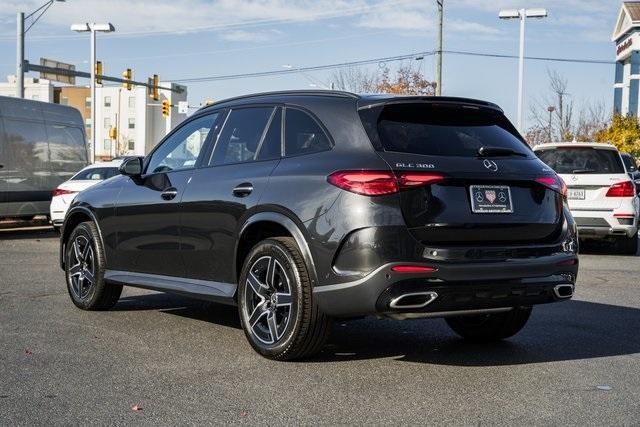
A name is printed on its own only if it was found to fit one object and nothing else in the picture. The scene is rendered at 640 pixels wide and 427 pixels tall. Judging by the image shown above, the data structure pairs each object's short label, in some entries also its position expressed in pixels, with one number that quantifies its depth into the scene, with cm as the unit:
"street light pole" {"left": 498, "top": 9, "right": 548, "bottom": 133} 3319
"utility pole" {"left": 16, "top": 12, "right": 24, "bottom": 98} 3092
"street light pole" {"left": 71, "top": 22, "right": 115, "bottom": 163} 3797
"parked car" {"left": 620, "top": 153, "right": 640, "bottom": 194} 2305
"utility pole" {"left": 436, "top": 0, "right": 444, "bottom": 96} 3425
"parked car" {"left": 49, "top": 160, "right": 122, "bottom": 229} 1770
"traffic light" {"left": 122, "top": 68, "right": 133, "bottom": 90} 3930
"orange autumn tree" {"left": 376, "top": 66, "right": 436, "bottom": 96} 5200
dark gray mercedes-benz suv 556
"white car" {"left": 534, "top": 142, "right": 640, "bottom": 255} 1437
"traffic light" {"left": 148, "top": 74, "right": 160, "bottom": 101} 4158
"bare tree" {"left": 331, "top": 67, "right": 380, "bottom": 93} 5494
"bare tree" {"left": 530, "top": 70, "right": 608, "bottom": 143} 5369
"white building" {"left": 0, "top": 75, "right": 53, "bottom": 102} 12712
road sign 3703
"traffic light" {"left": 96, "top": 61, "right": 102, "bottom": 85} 3900
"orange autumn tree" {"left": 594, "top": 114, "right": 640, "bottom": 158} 4226
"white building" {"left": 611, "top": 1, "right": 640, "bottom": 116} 6138
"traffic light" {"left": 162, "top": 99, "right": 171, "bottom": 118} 4725
